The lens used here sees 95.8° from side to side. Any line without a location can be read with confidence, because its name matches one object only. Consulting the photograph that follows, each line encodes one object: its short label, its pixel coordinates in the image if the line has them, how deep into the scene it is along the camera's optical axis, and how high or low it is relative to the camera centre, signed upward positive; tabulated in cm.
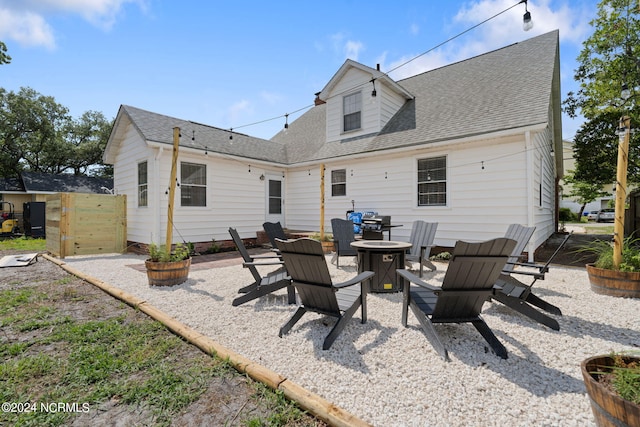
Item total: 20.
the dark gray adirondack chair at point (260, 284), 400 -106
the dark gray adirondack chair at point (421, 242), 565 -68
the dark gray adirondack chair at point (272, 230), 620 -46
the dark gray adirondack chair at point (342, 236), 648 -61
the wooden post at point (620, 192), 441 +29
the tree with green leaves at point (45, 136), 2228 +612
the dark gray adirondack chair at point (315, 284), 280 -76
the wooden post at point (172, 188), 525 +39
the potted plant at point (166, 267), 498 -100
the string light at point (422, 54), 507 +360
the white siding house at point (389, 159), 711 +154
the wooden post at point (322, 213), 869 -10
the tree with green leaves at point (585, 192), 2106 +146
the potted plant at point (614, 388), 131 -89
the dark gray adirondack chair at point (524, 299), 317 -103
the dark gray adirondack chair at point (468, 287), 258 -72
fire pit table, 456 -86
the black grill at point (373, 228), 782 -49
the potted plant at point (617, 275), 418 -95
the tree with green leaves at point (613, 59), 755 +463
